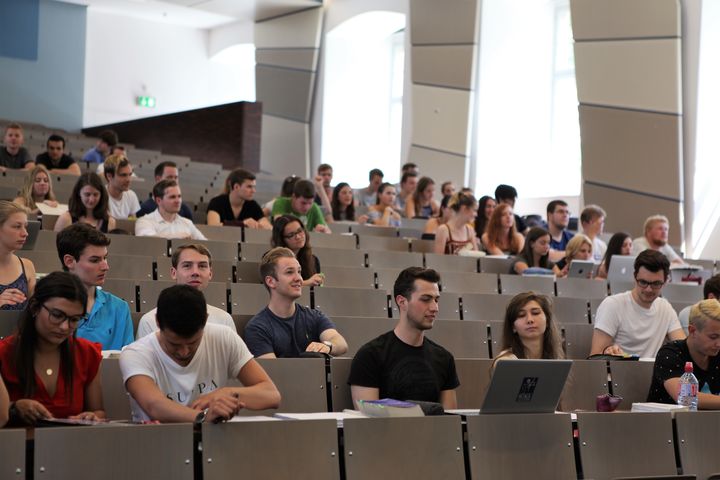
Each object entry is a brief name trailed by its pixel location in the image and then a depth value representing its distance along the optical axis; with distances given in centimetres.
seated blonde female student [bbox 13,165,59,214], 594
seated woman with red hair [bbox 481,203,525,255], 709
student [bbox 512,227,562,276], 647
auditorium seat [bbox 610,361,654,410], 406
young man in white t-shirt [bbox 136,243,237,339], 371
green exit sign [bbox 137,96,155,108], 1596
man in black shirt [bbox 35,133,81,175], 820
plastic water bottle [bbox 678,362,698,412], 365
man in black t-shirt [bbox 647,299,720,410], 374
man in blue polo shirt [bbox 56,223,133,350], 353
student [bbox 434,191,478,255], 677
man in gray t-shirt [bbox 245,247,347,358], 386
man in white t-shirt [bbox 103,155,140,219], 627
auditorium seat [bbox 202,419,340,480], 248
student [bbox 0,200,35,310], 372
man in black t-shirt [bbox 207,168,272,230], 644
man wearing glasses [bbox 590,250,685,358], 471
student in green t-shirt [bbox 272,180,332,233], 640
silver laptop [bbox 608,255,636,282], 634
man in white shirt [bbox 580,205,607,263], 727
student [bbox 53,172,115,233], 530
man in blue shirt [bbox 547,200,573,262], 711
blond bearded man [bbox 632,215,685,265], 702
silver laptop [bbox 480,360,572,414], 289
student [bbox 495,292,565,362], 381
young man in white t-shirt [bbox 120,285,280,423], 268
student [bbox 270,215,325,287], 490
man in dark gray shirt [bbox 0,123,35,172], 808
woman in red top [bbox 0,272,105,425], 274
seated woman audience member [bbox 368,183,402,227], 831
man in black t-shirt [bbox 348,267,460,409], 344
